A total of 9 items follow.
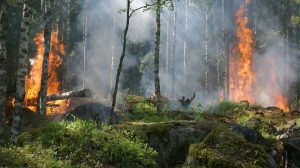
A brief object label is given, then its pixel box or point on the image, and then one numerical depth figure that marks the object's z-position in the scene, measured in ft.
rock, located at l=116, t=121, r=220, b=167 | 36.65
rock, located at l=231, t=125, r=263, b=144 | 38.81
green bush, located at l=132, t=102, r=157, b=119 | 67.39
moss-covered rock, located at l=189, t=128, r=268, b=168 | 26.22
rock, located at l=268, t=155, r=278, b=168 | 27.39
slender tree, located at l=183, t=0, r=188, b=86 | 175.73
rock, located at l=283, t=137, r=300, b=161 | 36.55
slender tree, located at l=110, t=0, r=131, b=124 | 45.65
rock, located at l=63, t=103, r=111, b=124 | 63.36
